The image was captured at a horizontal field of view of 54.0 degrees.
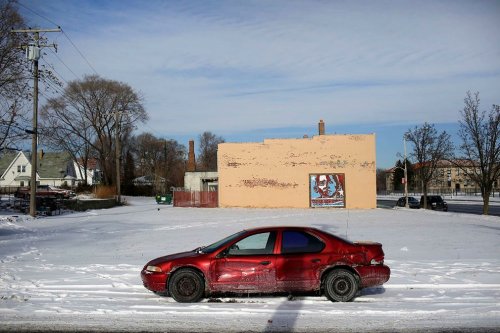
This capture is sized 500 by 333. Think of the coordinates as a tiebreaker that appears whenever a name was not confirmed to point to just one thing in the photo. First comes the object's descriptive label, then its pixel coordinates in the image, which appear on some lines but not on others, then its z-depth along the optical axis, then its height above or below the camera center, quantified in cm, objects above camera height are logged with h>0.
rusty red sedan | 849 -137
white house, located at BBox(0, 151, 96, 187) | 8231 +370
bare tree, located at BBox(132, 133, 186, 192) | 10219 +758
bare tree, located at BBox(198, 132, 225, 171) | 12358 +991
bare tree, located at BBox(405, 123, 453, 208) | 4534 +356
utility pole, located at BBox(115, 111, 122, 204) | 4914 +209
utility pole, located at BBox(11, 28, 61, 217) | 2867 +646
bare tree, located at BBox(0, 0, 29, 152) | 3102 +823
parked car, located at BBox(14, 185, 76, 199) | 4878 -20
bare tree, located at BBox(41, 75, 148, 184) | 7112 +1169
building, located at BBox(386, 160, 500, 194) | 9398 +68
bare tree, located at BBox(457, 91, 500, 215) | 2955 +220
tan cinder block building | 4294 +141
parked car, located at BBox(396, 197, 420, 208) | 4947 -151
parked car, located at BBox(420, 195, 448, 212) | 4256 -136
